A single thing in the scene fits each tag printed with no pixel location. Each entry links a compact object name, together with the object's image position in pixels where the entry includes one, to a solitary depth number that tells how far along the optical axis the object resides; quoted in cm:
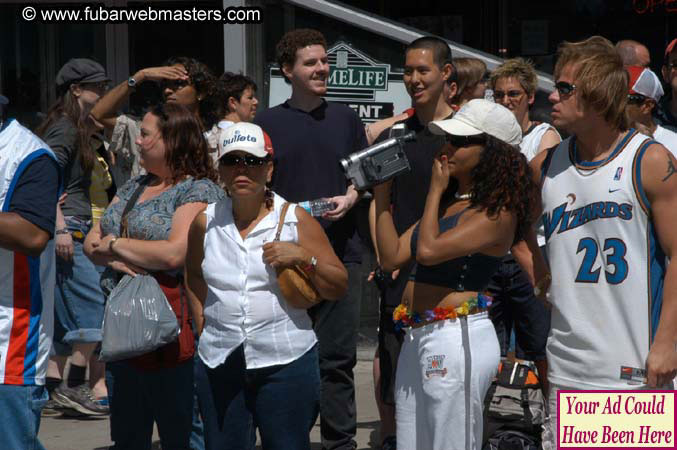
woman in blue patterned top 914
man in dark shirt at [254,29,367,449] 1086
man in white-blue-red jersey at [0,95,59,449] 757
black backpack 982
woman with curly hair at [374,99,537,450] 792
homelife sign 1425
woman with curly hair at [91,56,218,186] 1261
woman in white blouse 817
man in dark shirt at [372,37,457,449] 993
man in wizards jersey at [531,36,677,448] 710
